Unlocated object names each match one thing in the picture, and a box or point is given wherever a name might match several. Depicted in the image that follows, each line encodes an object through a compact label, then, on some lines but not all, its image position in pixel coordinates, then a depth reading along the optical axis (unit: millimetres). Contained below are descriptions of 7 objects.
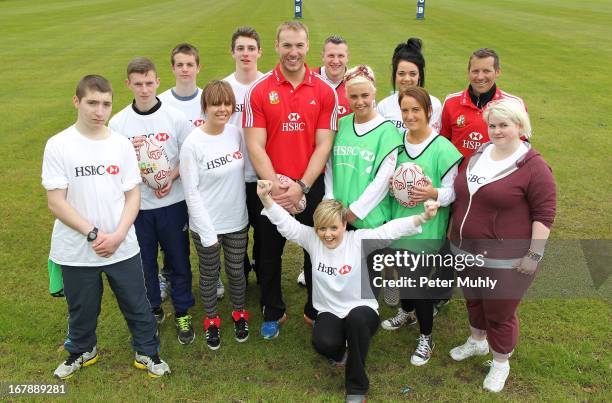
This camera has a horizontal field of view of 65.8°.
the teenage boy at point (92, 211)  3535
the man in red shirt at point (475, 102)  4277
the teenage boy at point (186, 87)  4648
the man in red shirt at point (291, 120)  4078
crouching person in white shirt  3826
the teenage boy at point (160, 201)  4137
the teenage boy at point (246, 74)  4609
